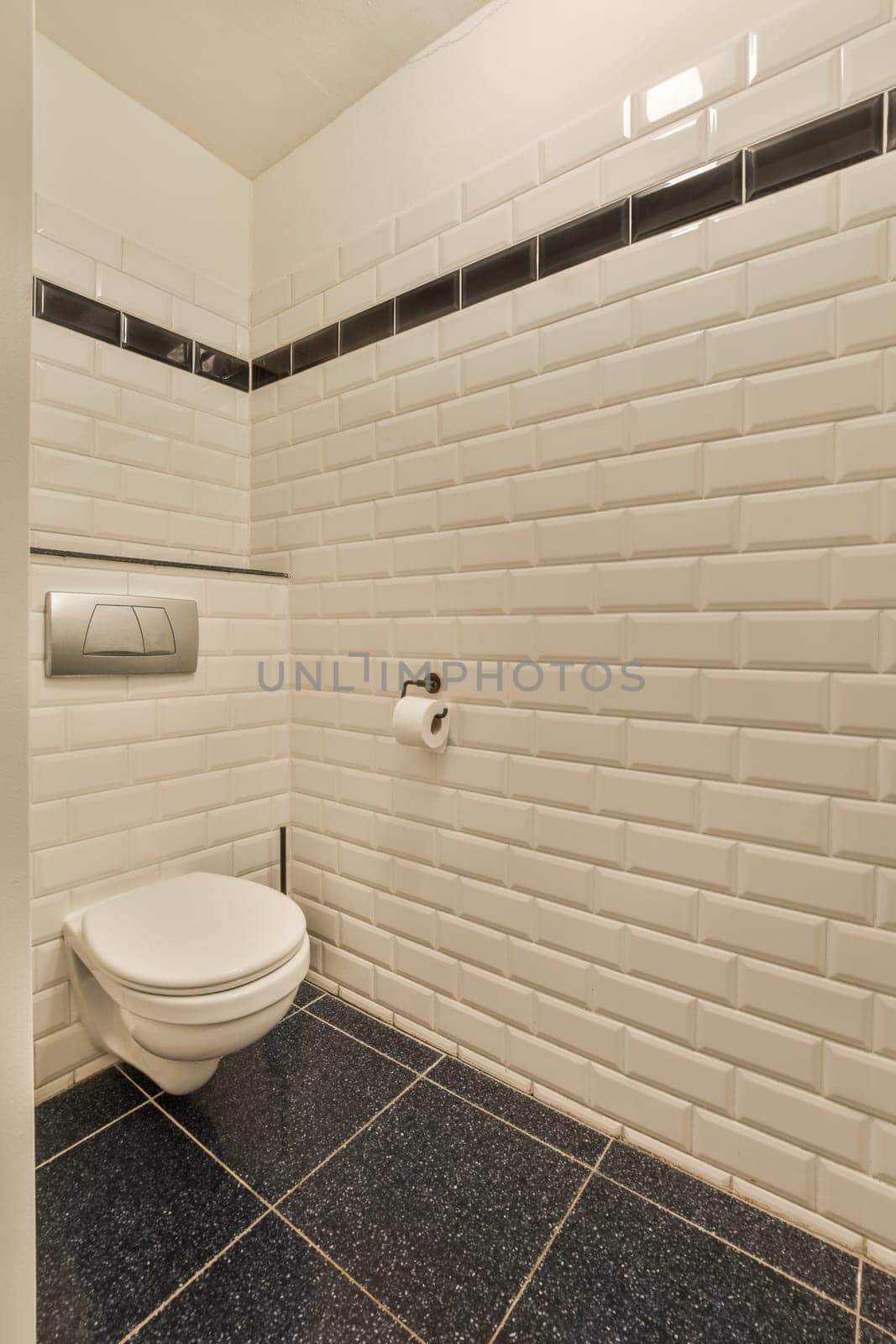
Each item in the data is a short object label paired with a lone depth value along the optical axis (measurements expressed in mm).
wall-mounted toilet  1181
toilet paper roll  1502
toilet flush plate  1474
